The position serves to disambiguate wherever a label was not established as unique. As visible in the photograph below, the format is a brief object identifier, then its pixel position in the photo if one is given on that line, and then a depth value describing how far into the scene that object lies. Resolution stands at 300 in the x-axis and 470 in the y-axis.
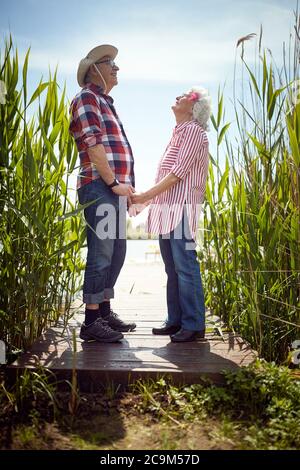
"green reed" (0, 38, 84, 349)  1.74
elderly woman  2.12
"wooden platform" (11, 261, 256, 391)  1.64
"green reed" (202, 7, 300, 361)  1.79
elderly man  2.04
